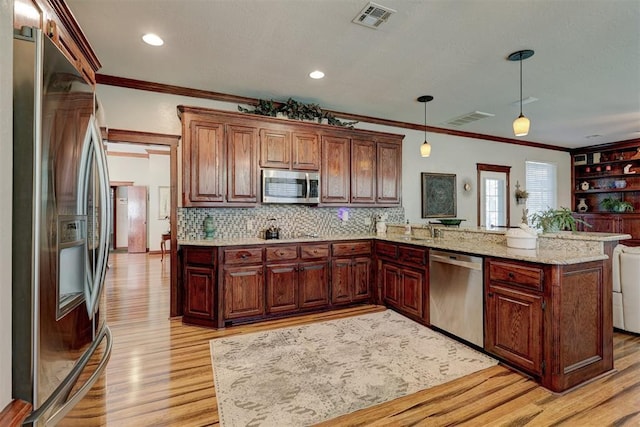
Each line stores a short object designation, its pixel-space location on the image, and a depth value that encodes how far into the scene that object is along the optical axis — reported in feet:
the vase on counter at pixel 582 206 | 25.88
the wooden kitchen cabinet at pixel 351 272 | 13.83
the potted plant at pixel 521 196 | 22.85
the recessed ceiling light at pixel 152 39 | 9.46
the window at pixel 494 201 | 21.91
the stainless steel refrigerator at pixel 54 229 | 3.28
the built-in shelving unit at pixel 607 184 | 23.47
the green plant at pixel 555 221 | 9.75
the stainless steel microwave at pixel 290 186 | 13.70
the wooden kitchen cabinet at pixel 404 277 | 11.91
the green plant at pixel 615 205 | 23.68
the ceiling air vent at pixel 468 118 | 16.89
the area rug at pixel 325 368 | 7.00
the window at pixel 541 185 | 24.25
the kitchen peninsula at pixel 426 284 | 7.84
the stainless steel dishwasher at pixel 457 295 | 9.67
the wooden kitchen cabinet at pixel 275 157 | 12.53
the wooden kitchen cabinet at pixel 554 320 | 7.66
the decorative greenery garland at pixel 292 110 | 14.19
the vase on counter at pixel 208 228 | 13.32
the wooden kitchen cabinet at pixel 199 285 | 11.84
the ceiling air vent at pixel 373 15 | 8.01
